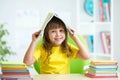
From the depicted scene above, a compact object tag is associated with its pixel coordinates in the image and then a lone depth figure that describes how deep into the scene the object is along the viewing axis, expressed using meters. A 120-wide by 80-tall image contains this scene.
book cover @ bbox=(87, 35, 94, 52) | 4.37
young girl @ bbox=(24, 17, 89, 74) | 2.41
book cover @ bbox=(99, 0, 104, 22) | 4.23
